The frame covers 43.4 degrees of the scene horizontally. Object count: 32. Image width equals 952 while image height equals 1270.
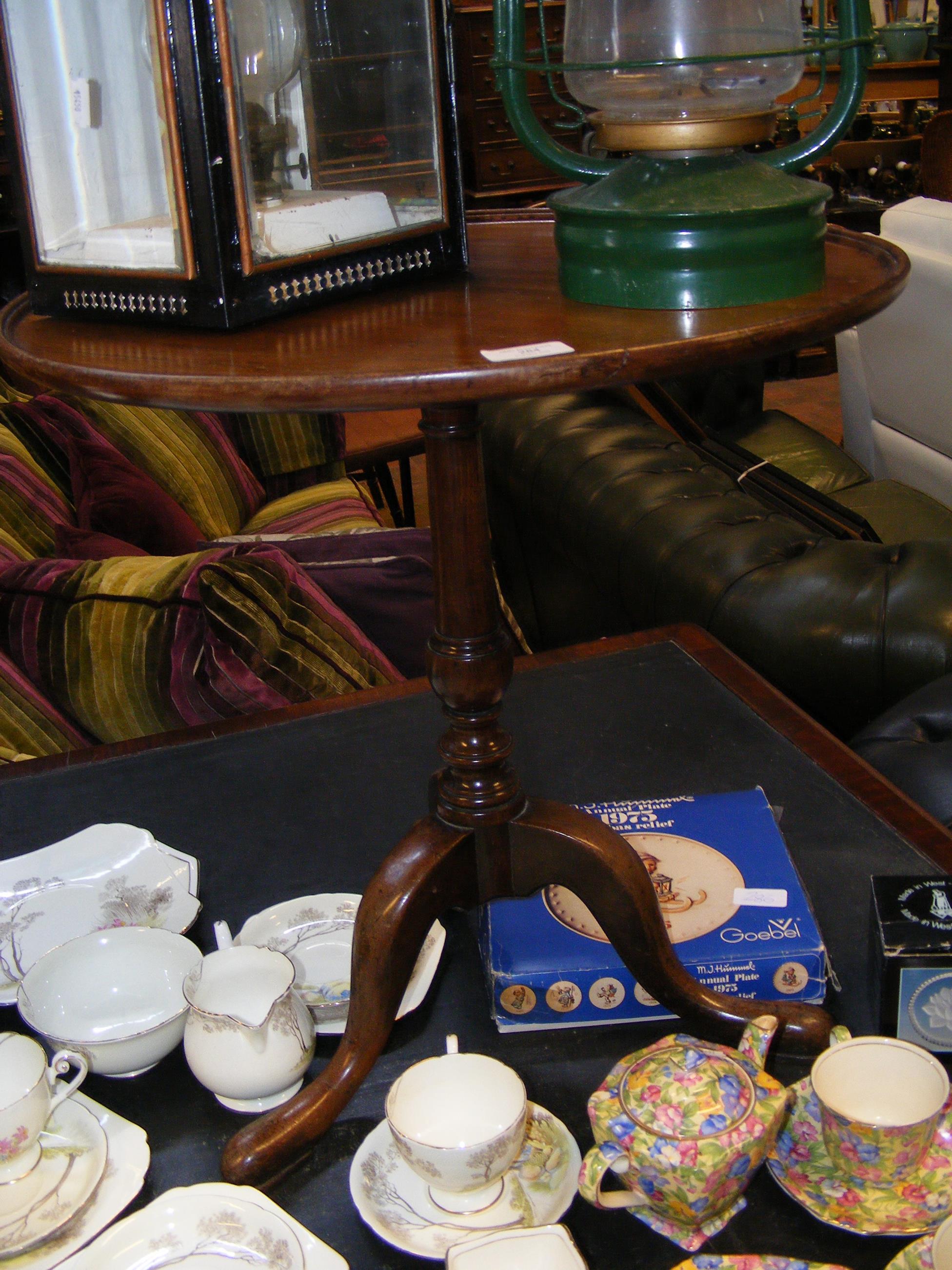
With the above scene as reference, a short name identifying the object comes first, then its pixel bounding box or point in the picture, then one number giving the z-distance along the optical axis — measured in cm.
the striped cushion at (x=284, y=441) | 251
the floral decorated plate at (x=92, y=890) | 98
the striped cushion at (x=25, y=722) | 122
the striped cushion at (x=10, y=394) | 204
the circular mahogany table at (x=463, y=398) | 56
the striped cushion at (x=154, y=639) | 124
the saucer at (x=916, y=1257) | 64
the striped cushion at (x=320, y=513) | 224
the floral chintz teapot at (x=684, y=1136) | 67
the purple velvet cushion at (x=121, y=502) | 183
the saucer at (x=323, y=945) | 90
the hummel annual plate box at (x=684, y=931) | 87
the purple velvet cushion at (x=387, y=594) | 157
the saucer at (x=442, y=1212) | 71
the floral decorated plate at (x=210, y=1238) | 69
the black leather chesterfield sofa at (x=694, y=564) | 124
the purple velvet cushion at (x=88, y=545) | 155
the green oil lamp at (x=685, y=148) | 62
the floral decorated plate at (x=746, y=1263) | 63
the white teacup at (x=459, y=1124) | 70
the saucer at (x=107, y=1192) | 71
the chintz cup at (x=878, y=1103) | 70
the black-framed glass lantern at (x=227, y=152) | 63
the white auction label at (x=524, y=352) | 56
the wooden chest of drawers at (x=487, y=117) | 512
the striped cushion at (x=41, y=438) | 191
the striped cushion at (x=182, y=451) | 209
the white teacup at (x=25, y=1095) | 73
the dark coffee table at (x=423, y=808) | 77
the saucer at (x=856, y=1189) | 71
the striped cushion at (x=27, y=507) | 165
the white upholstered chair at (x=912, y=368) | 288
